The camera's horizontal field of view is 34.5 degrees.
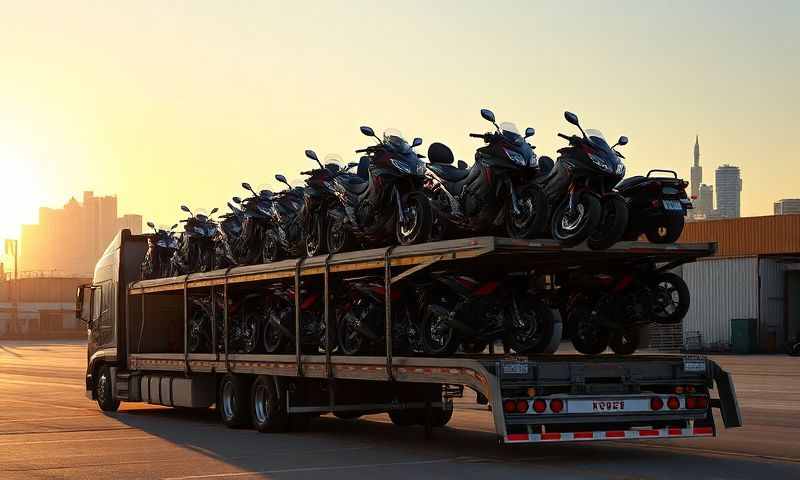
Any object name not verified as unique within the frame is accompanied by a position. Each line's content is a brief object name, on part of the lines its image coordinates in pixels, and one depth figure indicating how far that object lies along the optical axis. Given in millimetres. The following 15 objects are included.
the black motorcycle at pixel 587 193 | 13641
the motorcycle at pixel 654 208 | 14781
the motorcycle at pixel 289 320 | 17969
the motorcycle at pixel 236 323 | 19891
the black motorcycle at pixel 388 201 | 15541
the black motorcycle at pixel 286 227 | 18625
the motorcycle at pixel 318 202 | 17875
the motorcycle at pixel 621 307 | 15266
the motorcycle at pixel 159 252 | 23797
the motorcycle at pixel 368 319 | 15539
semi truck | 13484
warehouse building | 56781
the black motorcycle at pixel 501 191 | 14156
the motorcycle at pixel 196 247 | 22172
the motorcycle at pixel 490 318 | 14500
